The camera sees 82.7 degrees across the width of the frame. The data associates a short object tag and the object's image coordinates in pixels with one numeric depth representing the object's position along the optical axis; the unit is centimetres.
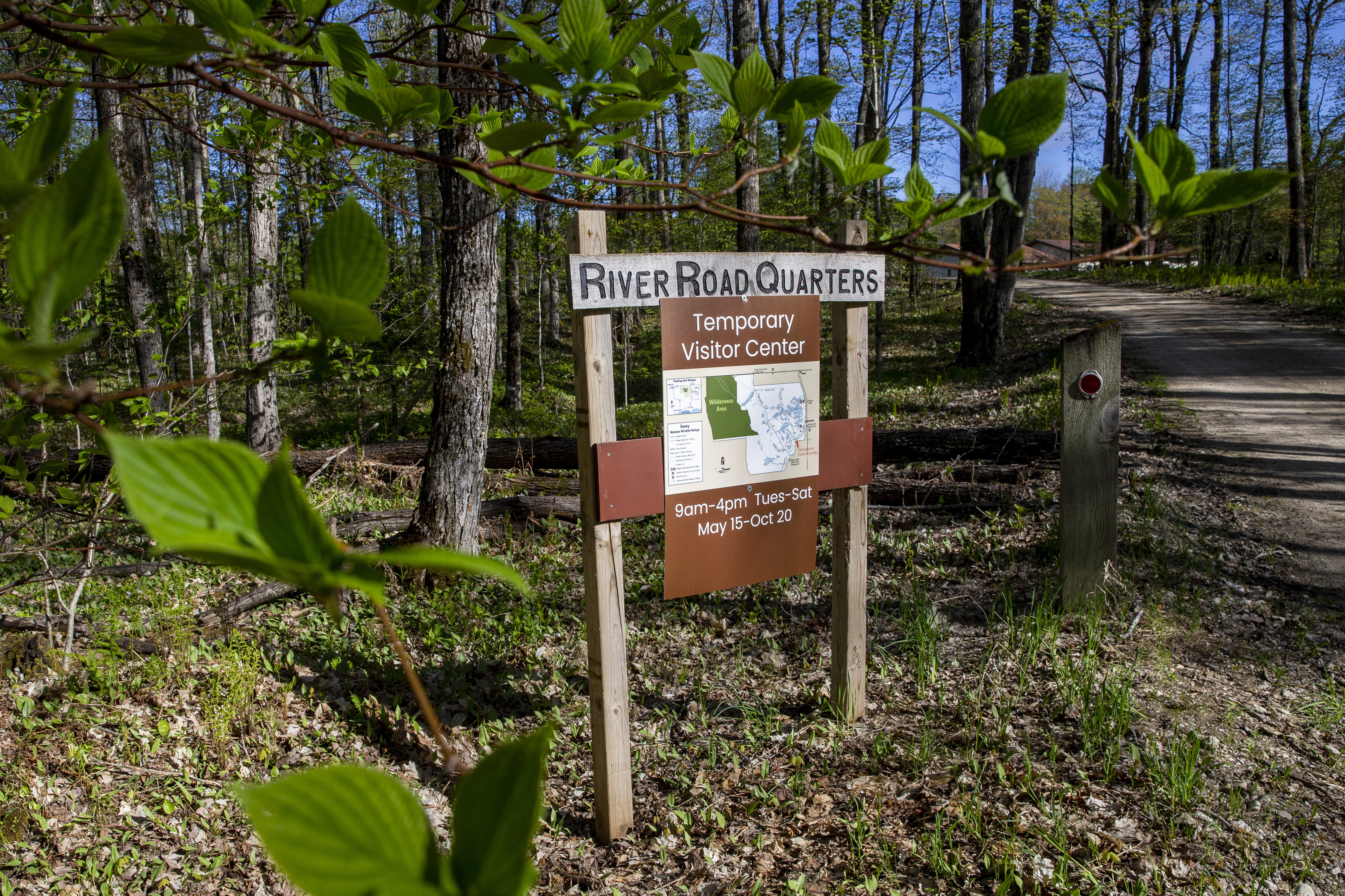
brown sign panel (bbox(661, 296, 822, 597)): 300
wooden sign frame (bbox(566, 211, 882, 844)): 274
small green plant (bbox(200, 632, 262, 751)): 339
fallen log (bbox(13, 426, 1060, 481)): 660
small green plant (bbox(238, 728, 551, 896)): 29
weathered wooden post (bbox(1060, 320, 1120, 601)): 411
